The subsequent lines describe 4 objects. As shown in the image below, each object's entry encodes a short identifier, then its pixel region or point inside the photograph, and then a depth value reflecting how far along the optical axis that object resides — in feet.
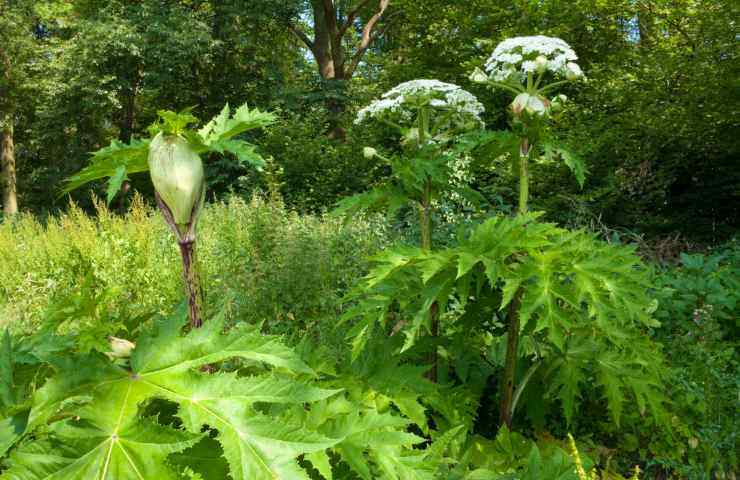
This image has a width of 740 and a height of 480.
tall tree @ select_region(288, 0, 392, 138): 47.47
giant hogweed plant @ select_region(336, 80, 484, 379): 7.04
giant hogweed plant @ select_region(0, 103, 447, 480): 2.79
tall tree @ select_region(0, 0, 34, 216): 49.32
